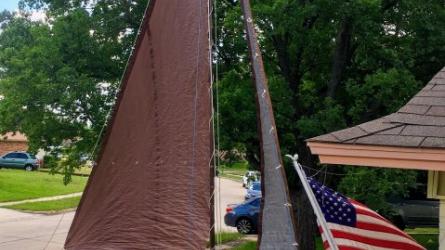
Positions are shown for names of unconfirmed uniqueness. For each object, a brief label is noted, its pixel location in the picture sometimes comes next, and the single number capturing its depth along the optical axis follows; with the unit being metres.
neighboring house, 46.41
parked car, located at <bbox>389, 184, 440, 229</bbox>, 20.05
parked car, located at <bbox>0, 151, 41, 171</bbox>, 40.94
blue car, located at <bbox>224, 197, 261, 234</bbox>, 19.94
